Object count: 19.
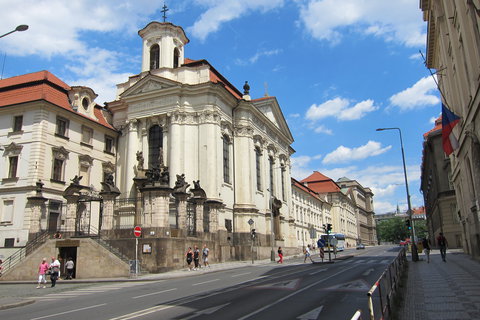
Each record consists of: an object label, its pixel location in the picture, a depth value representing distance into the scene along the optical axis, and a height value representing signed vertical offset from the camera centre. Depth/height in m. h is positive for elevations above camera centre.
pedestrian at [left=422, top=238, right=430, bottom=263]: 26.02 -0.42
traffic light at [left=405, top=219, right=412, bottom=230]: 28.67 +1.08
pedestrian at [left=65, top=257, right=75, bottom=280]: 24.17 -1.09
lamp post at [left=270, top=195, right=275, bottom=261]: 37.66 +0.30
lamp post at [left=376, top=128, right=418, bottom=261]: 26.30 +1.74
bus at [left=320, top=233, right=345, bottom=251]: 69.91 -0.16
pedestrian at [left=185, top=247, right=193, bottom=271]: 25.89 -0.81
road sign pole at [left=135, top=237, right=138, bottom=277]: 23.25 -0.35
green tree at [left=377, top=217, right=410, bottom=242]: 149.75 +3.50
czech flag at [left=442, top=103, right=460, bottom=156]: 18.65 +5.14
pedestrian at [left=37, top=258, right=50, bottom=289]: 20.61 -1.10
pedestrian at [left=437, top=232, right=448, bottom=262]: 24.89 -0.38
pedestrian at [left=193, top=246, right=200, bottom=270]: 26.11 -0.83
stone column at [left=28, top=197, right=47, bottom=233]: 28.66 +2.80
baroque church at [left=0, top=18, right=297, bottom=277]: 27.02 +8.00
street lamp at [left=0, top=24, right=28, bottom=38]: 13.28 +7.39
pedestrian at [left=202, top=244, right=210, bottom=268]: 28.52 -0.78
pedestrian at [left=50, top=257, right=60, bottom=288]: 20.73 -1.08
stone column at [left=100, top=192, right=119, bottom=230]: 26.73 +2.61
